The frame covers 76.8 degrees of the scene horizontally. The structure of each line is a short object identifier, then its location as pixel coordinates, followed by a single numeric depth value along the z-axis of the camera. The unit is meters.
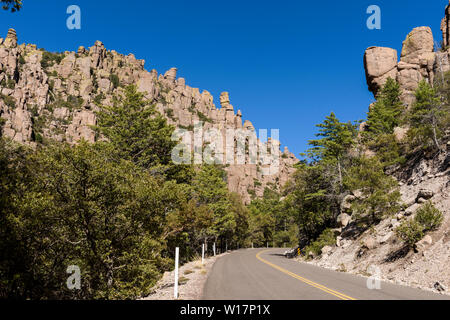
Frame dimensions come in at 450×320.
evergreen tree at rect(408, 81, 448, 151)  23.83
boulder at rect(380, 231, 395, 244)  17.25
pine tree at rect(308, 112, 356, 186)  29.61
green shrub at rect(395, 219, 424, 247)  14.10
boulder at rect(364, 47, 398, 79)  63.81
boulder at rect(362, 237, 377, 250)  18.00
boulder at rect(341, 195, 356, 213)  25.92
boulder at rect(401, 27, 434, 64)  62.66
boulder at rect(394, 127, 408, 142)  32.34
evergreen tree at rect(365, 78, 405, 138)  40.62
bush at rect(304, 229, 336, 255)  25.16
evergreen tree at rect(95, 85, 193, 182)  24.61
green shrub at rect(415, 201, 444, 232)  14.45
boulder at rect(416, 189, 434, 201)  18.06
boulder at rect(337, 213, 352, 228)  26.44
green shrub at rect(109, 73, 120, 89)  152.46
